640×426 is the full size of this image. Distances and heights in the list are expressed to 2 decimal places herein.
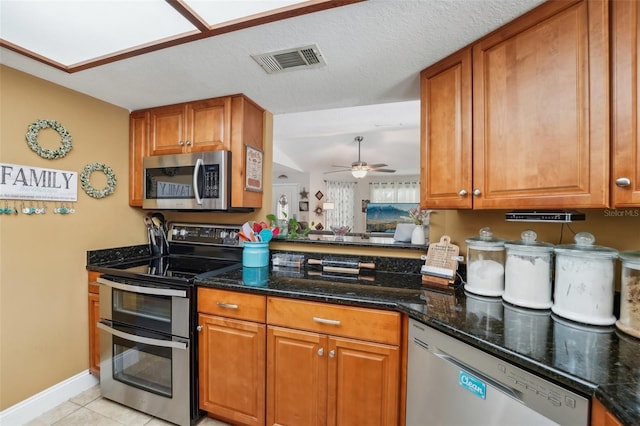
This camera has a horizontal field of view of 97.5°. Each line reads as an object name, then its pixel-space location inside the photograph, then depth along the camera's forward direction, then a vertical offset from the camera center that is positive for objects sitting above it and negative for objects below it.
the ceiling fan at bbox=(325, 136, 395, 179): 5.34 +0.84
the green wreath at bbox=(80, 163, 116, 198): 1.98 +0.22
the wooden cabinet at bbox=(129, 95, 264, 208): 1.99 +0.59
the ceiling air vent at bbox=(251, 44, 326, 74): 1.42 +0.81
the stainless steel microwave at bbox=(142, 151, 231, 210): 1.95 +0.22
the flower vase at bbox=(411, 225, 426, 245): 1.89 -0.17
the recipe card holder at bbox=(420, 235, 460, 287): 1.58 -0.30
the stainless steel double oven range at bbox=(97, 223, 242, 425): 1.59 -0.75
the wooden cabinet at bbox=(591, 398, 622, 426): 0.66 -0.49
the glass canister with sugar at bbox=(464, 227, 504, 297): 1.36 -0.26
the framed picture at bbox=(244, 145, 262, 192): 2.05 +0.32
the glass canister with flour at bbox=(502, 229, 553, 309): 1.19 -0.27
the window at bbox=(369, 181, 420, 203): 7.52 +0.54
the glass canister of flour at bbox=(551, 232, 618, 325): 1.03 -0.27
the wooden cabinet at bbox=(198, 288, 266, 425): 1.50 -0.79
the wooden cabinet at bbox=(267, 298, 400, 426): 1.29 -0.75
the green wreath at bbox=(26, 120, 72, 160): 1.70 +0.45
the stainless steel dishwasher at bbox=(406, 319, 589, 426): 0.77 -0.58
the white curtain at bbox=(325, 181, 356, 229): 7.77 +0.27
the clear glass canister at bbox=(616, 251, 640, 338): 0.95 -0.29
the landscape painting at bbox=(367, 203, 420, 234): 7.54 -0.10
